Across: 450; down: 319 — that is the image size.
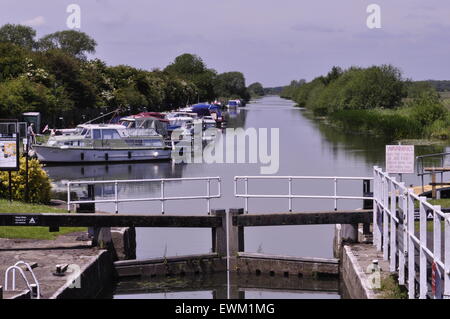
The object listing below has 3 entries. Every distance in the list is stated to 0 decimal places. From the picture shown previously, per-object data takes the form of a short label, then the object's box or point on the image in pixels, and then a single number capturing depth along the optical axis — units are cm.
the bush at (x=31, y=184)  2784
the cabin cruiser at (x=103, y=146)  5716
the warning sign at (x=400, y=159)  2025
